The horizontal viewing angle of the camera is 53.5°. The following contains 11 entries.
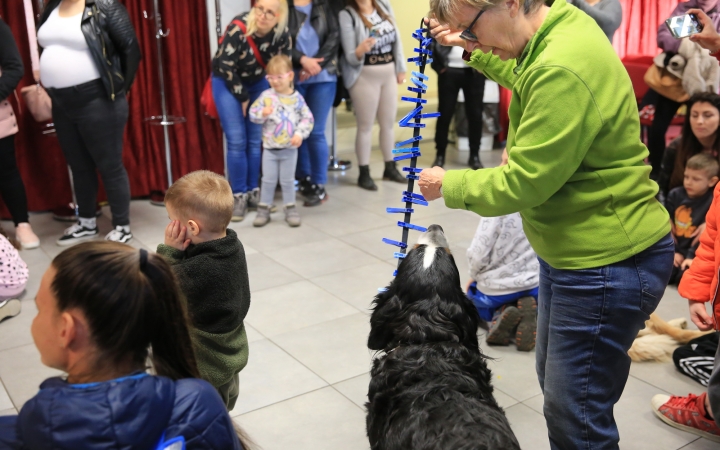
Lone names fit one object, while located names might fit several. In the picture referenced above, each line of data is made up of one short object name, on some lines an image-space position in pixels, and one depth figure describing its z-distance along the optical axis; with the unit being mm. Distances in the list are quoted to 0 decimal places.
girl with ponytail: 1142
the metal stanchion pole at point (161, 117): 4938
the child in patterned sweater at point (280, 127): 4613
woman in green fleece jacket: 1554
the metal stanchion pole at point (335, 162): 6117
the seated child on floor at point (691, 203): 3754
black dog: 1560
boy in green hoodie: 1905
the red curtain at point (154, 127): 4875
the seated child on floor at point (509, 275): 3115
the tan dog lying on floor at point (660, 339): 3055
